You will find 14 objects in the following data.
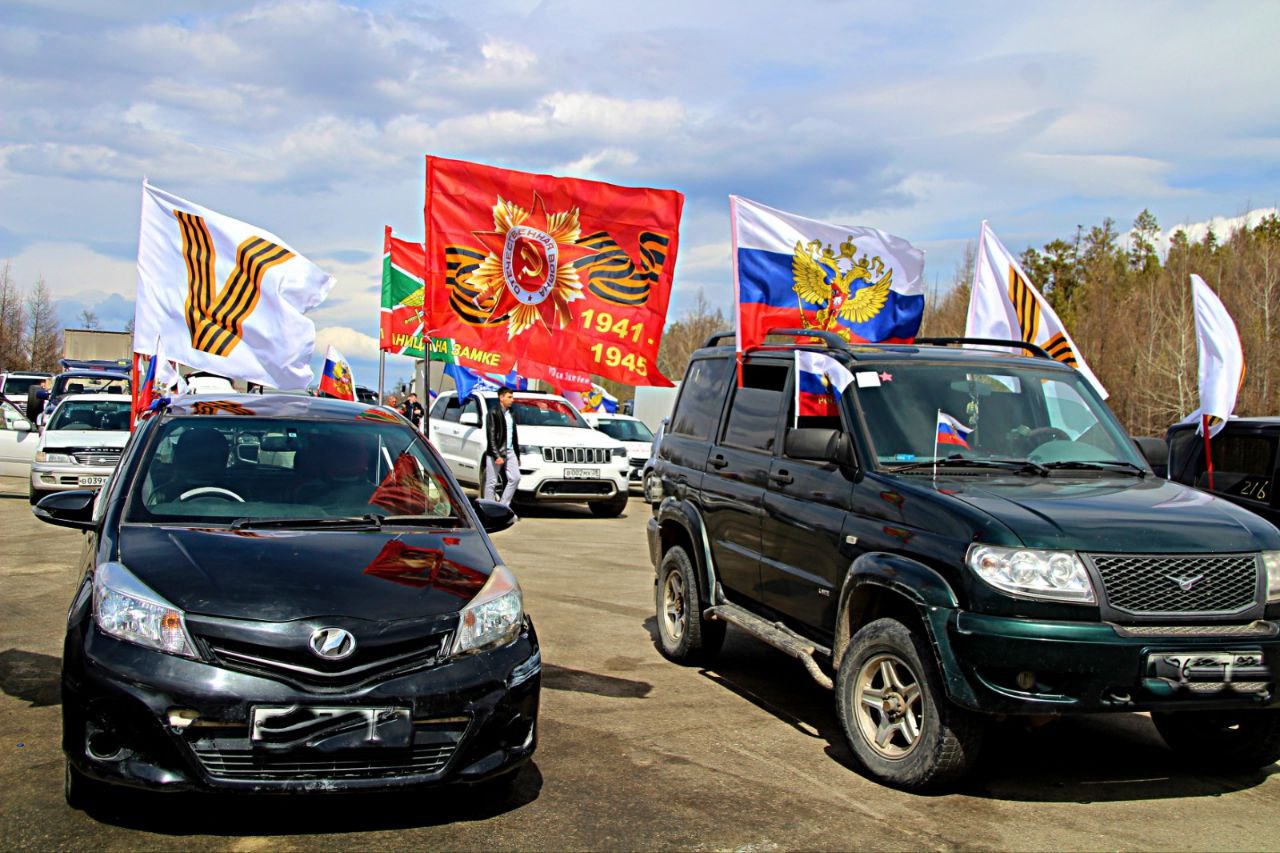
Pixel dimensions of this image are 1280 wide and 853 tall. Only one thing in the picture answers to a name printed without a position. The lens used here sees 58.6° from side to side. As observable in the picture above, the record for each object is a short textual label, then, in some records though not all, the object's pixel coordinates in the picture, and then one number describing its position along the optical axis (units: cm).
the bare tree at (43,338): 6713
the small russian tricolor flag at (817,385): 634
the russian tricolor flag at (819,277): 778
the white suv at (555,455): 1808
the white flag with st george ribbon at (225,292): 977
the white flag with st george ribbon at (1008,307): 934
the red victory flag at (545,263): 729
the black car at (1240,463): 834
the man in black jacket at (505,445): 1634
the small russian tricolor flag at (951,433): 585
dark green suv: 461
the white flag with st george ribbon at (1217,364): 842
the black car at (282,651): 400
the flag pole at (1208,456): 825
